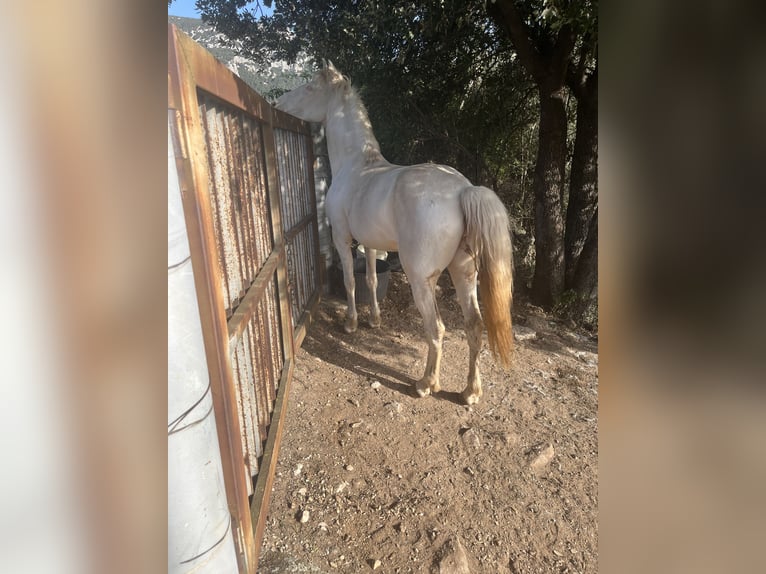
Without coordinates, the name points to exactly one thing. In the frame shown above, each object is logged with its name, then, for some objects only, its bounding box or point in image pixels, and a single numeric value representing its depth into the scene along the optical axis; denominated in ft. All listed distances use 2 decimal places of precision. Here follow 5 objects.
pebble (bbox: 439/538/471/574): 6.53
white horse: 9.86
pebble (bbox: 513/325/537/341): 14.64
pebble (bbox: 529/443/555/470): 8.83
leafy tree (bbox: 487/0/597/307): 13.56
